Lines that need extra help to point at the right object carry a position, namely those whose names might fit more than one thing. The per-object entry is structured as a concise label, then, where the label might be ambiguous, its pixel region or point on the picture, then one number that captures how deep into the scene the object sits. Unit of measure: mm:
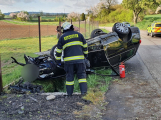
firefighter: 4781
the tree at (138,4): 46200
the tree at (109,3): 71188
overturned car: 5715
